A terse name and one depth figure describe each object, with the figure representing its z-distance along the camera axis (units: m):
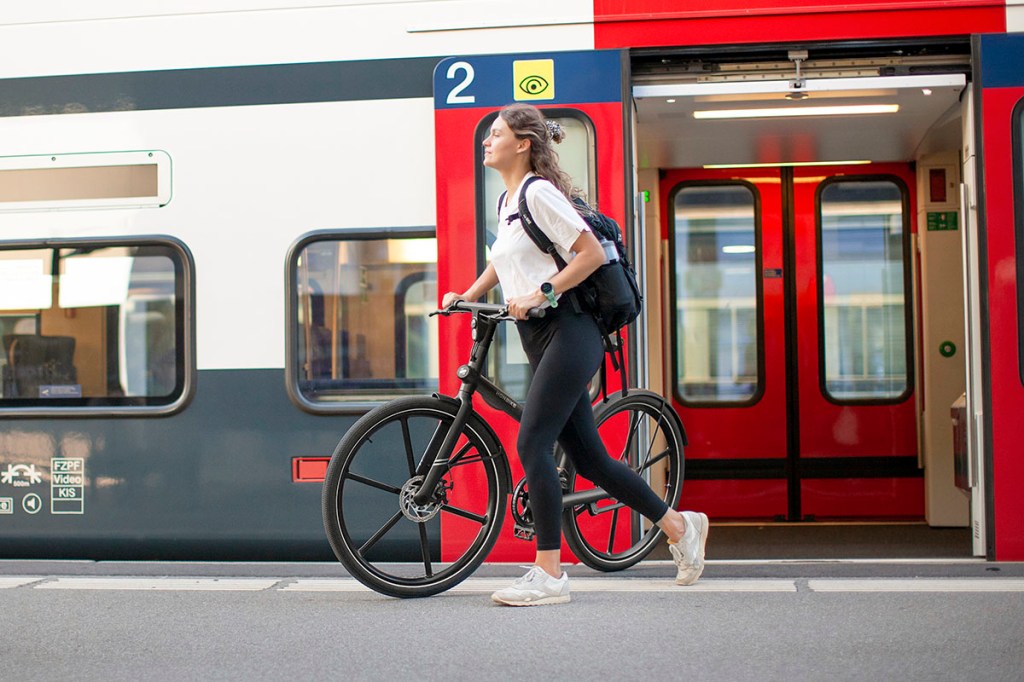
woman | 3.86
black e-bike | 4.04
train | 4.70
